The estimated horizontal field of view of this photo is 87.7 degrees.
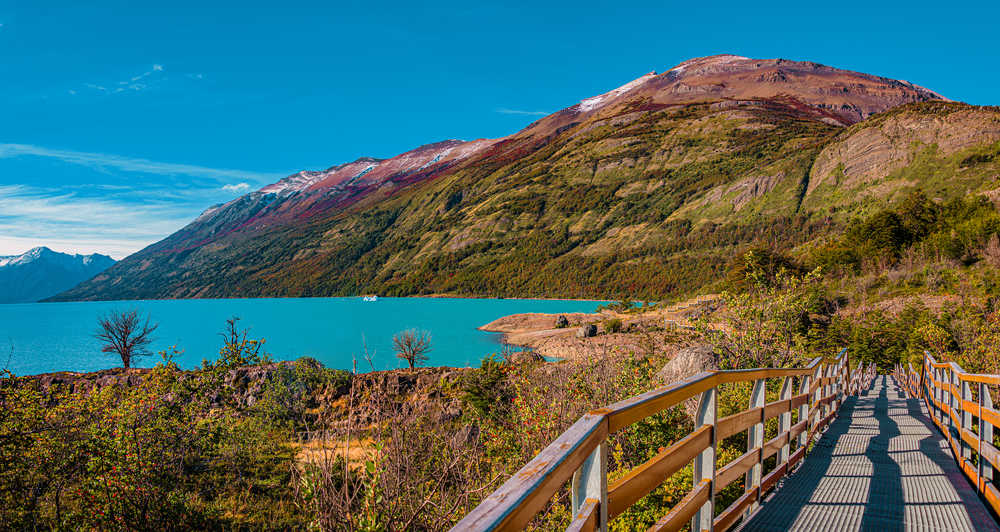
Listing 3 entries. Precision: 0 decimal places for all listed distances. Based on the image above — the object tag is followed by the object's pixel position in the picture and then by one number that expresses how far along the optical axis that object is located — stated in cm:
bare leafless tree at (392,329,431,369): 3764
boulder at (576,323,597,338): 5621
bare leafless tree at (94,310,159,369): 3997
